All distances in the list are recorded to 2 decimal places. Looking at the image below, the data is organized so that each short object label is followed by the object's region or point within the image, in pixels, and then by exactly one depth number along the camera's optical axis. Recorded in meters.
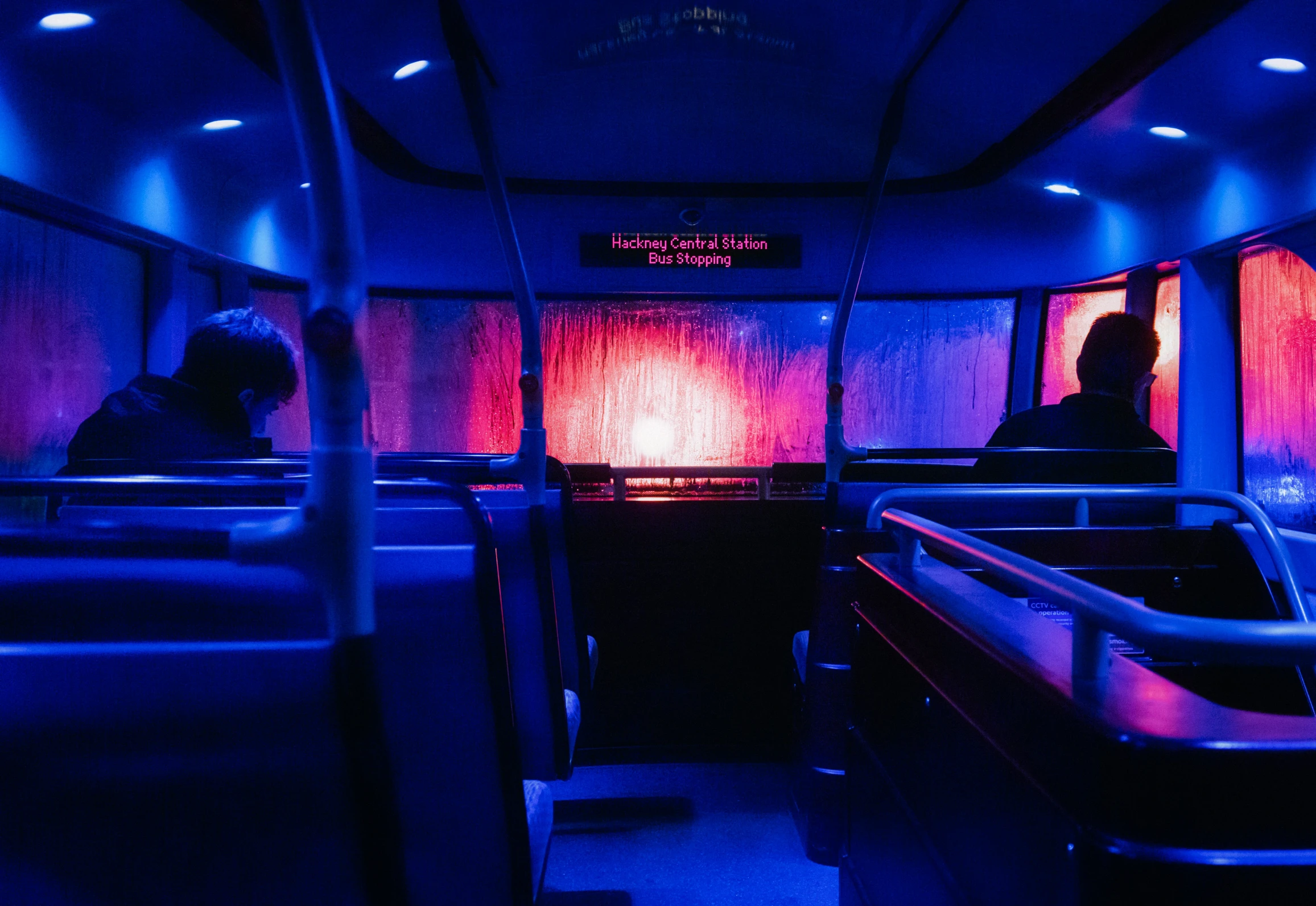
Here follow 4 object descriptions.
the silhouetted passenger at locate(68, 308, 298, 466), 1.93
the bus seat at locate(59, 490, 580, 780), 1.68
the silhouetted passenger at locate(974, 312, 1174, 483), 2.75
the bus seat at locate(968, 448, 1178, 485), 2.72
